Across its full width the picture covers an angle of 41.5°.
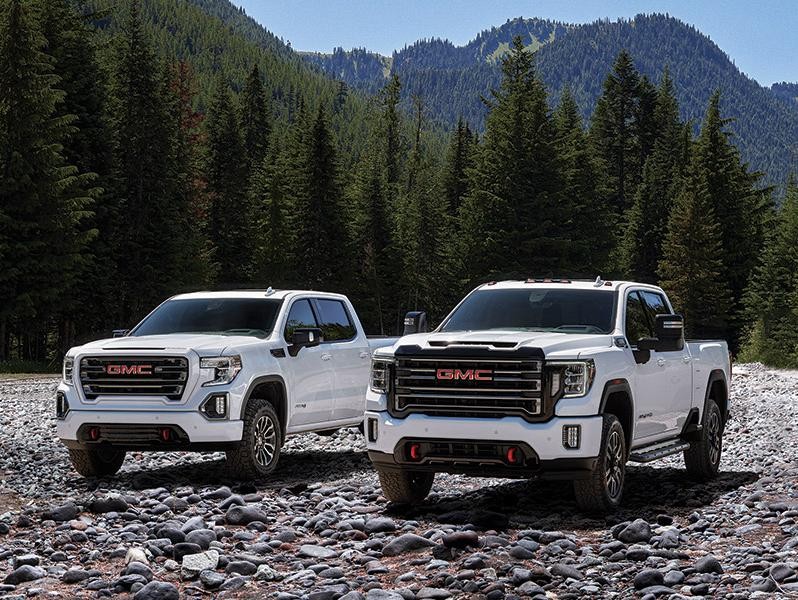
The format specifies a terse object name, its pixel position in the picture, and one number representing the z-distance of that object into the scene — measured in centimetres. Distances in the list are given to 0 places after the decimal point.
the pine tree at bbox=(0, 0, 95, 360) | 3788
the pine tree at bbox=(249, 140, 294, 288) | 7162
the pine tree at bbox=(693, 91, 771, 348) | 7862
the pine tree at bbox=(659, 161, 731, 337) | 7375
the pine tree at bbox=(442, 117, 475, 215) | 9450
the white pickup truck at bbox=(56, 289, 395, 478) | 1111
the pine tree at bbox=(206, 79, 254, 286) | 7300
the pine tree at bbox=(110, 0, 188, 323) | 4994
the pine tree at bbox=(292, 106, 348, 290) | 6744
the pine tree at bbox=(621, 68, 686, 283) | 8750
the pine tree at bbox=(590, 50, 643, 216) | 10056
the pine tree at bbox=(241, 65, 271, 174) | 10044
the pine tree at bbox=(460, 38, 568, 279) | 5719
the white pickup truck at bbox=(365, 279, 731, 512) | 895
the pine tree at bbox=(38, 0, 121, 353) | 4572
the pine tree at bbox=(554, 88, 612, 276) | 5903
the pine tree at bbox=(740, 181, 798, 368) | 6538
